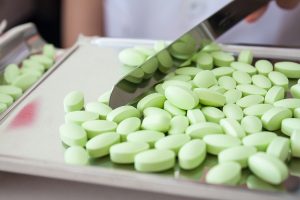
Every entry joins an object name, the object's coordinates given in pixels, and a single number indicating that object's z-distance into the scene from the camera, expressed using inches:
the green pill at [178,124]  18.5
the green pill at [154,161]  16.0
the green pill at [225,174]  15.3
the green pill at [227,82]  22.4
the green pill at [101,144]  17.1
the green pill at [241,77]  23.0
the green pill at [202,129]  18.0
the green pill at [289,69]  23.3
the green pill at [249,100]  20.7
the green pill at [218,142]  17.1
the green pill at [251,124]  18.4
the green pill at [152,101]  20.4
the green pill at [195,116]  19.1
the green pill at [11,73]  24.5
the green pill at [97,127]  18.4
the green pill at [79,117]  19.2
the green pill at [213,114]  19.4
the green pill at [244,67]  23.8
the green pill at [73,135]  17.8
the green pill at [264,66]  23.7
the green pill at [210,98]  20.4
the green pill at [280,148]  16.5
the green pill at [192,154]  16.4
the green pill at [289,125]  18.1
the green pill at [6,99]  21.8
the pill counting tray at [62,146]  15.1
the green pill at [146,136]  17.6
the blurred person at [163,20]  34.2
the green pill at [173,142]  17.1
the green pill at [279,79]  22.3
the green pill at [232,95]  21.1
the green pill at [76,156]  16.6
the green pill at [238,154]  16.3
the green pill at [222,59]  24.9
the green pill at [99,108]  19.8
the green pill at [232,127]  18.0
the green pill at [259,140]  17.3
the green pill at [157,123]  18.4
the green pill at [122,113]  19.2
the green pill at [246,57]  25.0
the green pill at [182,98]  19.9
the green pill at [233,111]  19.4
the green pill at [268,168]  15.4
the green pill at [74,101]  20.6
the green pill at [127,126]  18.2
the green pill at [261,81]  22.5
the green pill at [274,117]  18.8
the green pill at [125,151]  16.6
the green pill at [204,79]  22.1
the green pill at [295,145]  17.1
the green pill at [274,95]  21.0
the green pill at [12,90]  22.7
